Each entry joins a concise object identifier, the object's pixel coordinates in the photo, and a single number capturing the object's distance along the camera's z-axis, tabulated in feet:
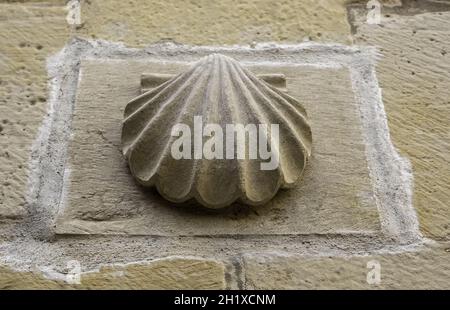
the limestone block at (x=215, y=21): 4.58
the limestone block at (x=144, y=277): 3.86
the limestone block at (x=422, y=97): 4.11
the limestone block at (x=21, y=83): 4.11
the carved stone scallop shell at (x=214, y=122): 3.92
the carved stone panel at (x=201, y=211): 3.98
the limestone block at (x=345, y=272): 3.89
